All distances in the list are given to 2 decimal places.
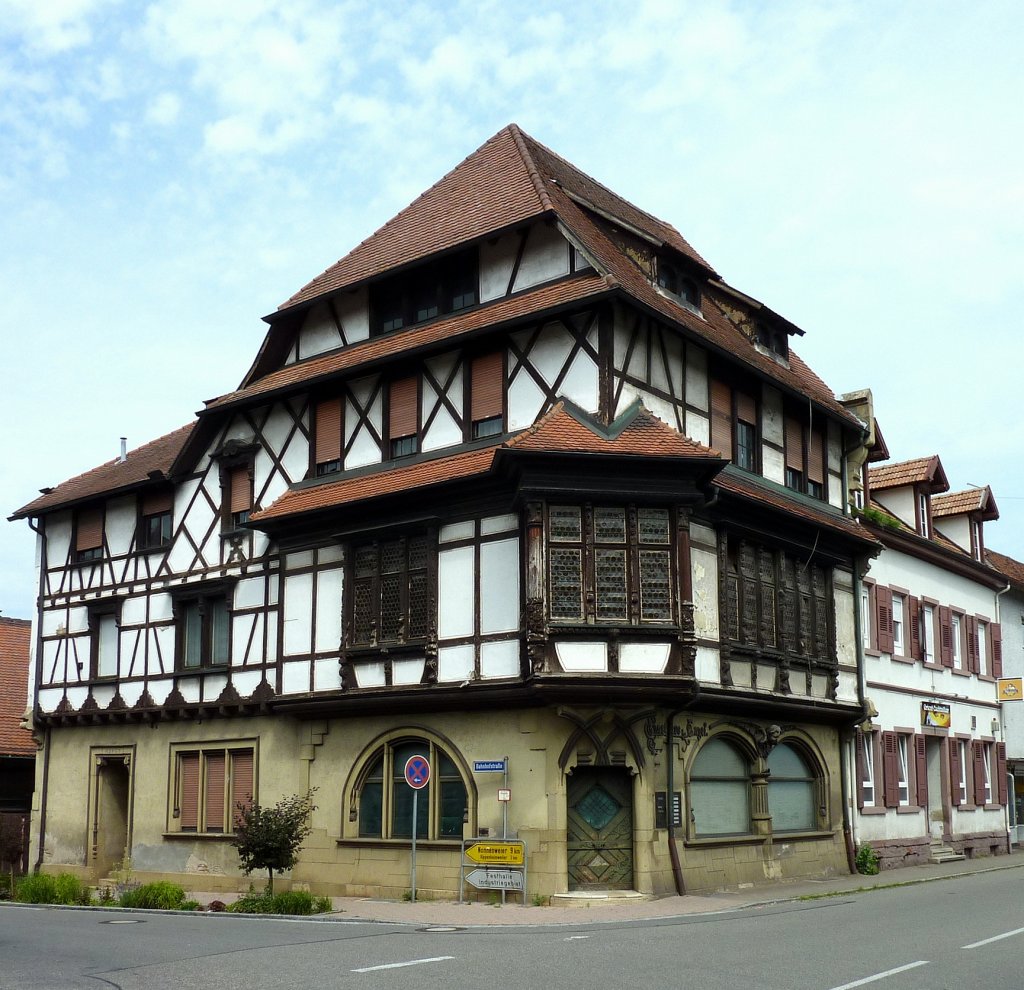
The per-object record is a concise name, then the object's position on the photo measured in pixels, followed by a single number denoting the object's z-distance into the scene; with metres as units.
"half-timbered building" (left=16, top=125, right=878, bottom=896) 21.78
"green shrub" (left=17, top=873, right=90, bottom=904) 24.19
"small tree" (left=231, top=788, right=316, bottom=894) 21.75
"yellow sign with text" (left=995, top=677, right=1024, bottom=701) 36.28
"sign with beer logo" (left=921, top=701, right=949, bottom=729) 32.47
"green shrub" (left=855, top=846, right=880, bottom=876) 27.89
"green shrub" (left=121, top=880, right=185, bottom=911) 22.81
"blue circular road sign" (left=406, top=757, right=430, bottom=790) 21.48
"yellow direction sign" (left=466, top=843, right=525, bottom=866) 21.39
